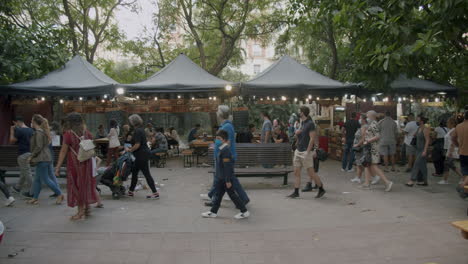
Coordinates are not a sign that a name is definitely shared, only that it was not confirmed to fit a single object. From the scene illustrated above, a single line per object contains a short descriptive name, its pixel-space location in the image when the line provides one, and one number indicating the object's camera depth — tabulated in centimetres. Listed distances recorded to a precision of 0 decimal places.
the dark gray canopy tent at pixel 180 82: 1211
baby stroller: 750
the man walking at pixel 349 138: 1118
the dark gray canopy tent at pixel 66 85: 1158
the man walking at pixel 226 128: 674
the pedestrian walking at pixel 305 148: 735
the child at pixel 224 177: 593
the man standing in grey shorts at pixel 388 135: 1071
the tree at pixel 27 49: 1170
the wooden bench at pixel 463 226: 379
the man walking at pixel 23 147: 766
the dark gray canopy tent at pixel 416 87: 1240
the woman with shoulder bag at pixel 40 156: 714
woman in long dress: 597
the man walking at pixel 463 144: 676
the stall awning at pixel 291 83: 1187
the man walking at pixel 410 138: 1088
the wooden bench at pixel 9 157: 880
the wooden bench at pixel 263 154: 927
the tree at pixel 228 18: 1898
